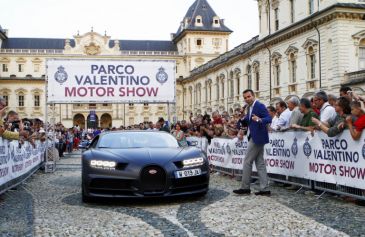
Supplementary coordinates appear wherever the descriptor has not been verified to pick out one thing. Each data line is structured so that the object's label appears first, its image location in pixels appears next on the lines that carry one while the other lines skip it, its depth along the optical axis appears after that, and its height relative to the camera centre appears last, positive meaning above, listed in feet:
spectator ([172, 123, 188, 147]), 54.03 -1.38
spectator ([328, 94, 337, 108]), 32.27 +1.36
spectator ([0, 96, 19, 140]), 31.59 -0.63
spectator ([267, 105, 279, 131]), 40.01 +0.28
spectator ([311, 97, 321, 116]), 36.59 +0.86
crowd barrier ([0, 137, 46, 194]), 32.96 -3.19
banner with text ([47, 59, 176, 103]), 56.08 +4.85
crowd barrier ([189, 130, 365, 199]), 27.58 -2.63
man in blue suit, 32.30 -1.46
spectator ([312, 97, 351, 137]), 28.59 +0.03
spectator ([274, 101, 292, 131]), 38.55 +0.13
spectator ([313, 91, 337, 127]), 31.22 +0.75
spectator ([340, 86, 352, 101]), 29.30 +1.70
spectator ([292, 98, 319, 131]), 33.35 +0.45
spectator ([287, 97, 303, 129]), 35.37 +0.56
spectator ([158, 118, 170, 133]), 63.33 -0.31
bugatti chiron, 27.94 -2.94
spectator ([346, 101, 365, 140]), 26.58 -0.05
